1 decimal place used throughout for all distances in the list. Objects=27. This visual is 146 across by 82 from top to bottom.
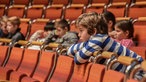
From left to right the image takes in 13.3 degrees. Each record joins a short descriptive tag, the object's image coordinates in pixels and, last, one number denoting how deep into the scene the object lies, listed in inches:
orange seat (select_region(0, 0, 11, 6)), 455.2
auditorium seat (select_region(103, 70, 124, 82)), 197.5
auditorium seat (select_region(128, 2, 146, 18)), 312.6
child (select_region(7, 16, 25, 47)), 316.2
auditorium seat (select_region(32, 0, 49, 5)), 412.9
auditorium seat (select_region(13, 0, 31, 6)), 432.8
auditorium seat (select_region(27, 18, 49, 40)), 354.3
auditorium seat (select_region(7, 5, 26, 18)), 410.4
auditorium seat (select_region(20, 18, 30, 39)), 366.2
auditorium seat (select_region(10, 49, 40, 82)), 261.2
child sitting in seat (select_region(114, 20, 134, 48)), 253.7
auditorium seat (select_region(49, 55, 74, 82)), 235.4
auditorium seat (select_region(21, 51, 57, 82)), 250.5
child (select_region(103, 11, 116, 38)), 260.9
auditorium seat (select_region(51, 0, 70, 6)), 386.5
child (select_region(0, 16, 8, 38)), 338.0
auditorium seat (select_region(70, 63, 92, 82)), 220.7
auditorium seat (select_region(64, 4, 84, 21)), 355.4
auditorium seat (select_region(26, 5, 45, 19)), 389.3
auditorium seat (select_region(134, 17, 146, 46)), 265.2
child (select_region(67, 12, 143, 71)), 220.9
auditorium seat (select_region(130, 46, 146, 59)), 233.3
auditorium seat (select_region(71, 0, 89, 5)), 371.7
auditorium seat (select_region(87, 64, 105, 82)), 209.8
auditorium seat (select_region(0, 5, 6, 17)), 432.8
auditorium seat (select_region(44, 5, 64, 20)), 371.1
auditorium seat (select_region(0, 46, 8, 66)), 297.9
